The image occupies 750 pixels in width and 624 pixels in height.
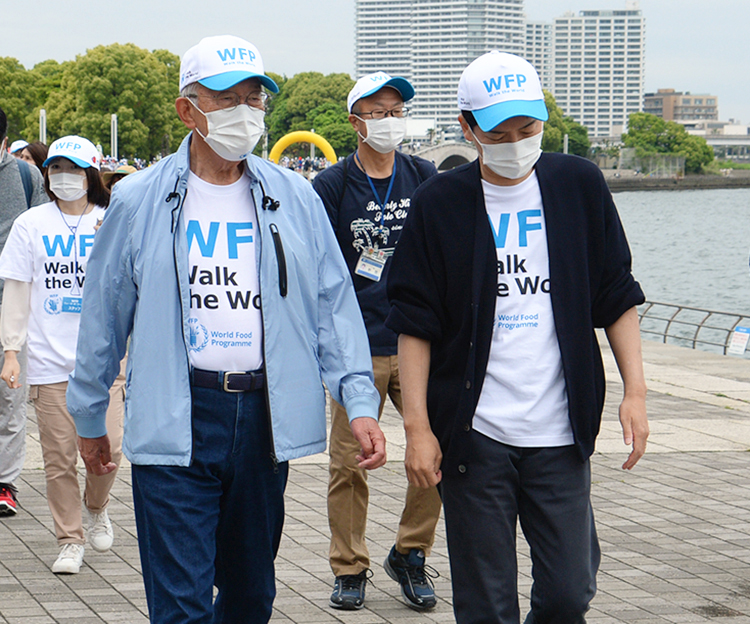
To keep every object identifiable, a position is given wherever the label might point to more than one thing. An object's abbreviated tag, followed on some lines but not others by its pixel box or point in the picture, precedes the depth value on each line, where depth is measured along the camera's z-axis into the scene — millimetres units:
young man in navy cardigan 3328
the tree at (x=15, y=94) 88562
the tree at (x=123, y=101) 80062
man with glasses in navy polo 4945
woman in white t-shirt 5504
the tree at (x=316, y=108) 124812
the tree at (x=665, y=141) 164125
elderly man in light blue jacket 3193
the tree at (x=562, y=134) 150625
